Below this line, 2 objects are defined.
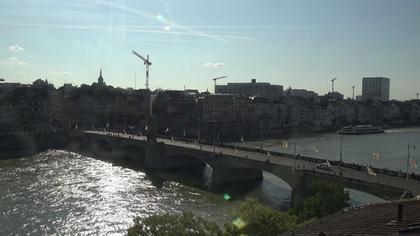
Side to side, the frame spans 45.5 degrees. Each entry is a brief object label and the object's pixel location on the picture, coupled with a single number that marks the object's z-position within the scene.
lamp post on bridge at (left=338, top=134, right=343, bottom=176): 48.26
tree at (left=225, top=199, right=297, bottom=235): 26.95
